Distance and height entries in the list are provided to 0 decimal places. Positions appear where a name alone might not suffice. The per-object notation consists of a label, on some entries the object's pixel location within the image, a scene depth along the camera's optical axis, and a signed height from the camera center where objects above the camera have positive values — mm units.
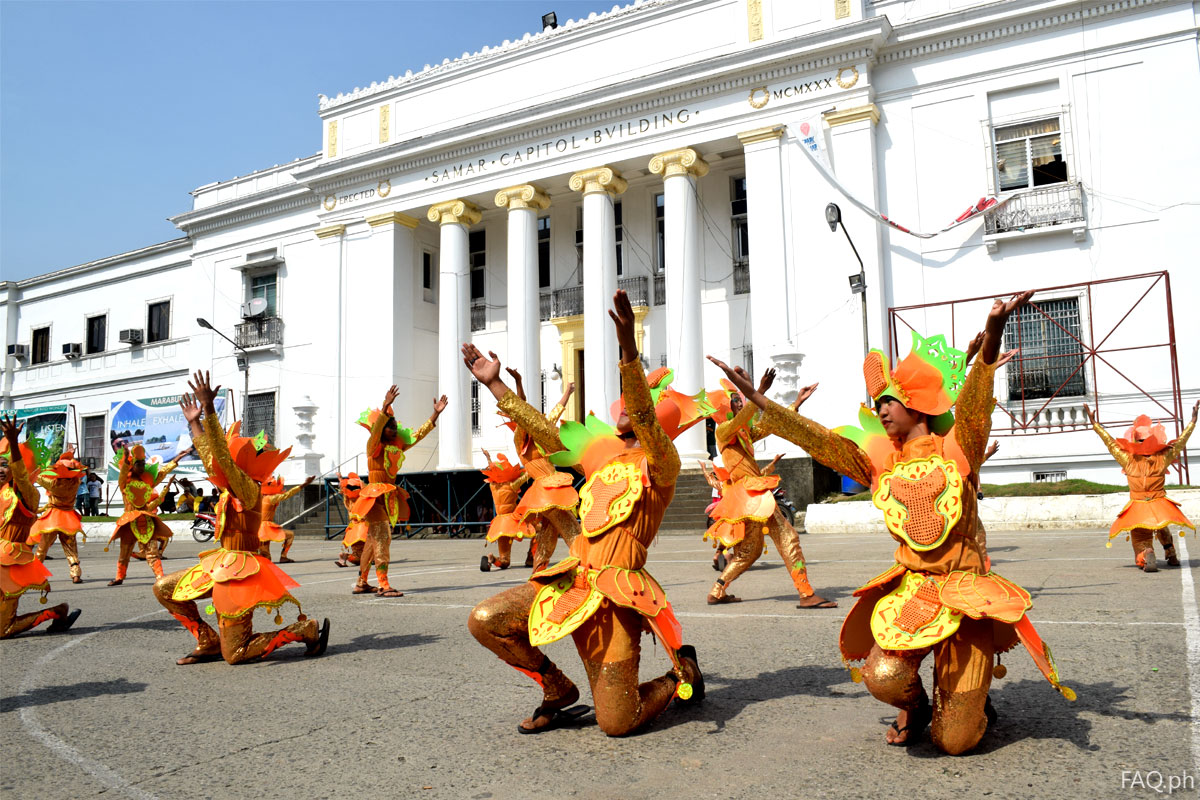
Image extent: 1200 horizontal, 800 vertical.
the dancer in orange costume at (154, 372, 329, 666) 6129 -803
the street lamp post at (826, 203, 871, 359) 18689 +3795
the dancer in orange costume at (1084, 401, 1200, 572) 9328 -519
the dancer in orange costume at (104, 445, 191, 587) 12172 -517
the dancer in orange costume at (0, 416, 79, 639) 7656 -655
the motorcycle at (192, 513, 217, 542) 23827 -1792
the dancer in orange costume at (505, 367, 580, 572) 9836 -519
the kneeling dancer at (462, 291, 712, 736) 3975 -623
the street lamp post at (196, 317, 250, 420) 29422 +3551
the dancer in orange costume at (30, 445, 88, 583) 10719 -378
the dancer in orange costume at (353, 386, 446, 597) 9594 -327
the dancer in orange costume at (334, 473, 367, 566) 10149 -813
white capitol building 19641 +6647
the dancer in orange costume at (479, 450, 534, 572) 11789 -602
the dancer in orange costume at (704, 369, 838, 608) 8211 -530
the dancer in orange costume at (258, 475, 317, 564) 11836 -822
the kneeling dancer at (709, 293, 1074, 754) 3484 -417
